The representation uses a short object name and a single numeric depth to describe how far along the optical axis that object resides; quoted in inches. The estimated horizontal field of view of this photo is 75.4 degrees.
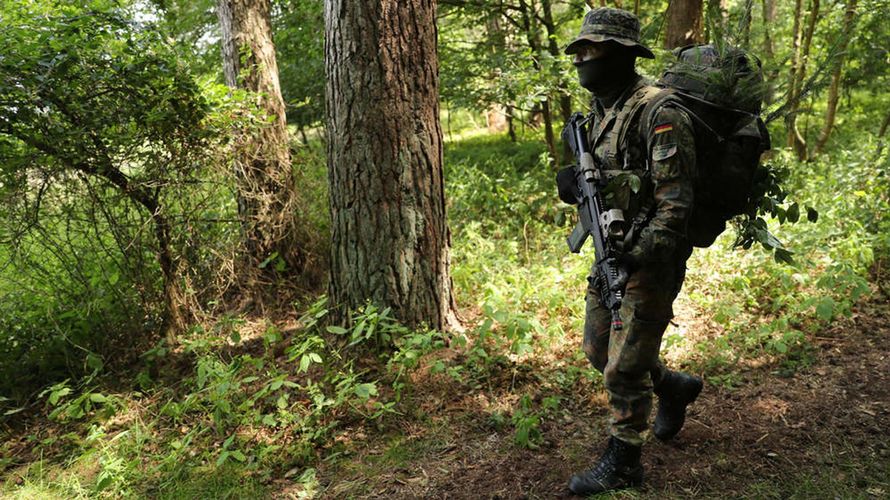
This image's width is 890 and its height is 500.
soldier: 108.7
